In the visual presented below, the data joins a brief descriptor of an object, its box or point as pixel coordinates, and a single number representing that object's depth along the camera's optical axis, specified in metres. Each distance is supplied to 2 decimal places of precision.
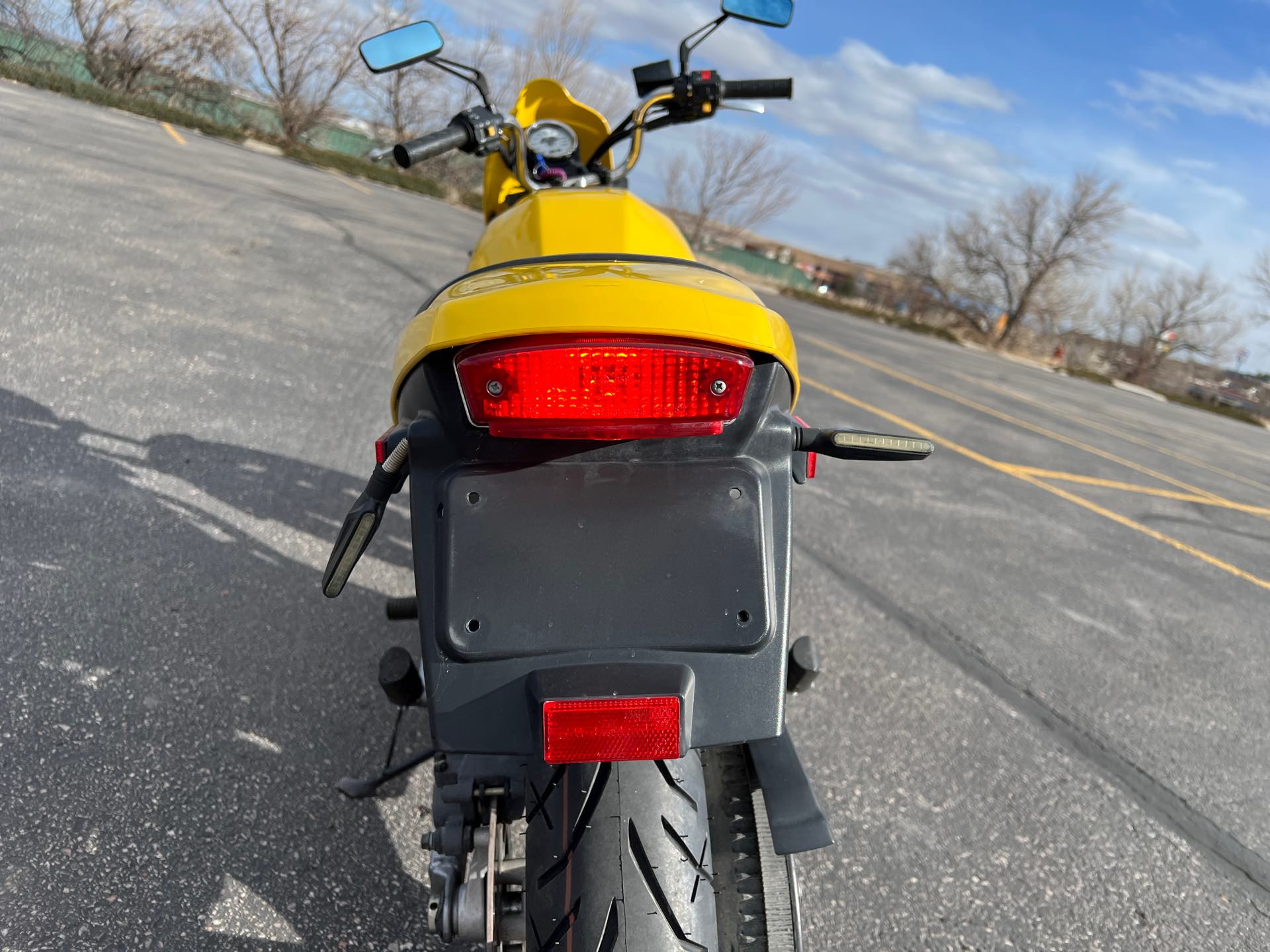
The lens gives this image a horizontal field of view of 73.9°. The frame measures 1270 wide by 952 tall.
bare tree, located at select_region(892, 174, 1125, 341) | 42.03
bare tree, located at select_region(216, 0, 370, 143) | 29.86
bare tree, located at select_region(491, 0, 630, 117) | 29.73
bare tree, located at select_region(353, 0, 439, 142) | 32.66
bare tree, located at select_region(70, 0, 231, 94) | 15.95
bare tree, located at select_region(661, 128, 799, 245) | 30.55
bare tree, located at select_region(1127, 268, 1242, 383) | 43.31
